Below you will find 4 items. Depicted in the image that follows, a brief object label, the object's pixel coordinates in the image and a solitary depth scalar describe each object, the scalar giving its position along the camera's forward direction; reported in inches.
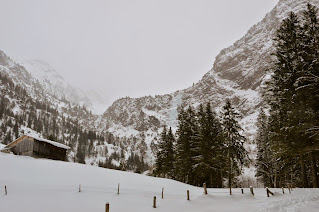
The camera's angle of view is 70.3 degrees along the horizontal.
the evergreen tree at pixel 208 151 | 1242.6
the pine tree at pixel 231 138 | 1160.2
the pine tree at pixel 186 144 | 1386.7
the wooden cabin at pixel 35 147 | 1840.6
